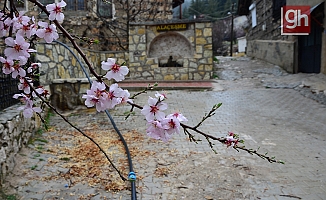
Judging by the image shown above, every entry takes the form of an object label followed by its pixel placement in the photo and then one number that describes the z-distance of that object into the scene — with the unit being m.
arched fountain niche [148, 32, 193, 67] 9.81
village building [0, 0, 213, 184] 3.51
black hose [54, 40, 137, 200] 2.47
